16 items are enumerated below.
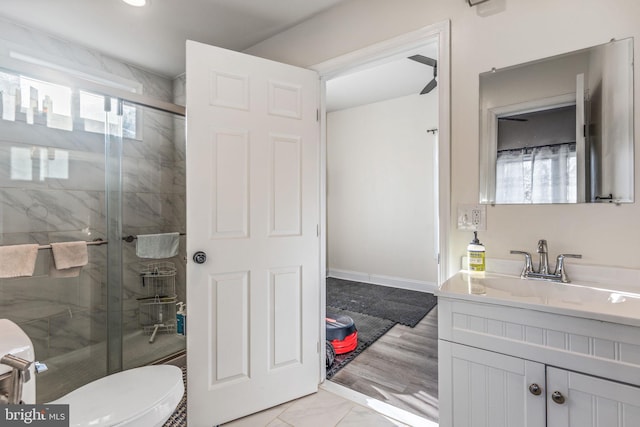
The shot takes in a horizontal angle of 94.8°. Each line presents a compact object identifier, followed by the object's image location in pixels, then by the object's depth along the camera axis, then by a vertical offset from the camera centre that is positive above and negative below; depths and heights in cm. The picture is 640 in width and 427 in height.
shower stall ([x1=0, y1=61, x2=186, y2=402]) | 192 -1
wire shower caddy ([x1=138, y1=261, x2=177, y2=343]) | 240 -73
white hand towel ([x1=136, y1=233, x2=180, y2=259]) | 234 -26
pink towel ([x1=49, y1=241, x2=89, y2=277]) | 181 -28
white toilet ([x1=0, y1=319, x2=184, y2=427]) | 88 -74
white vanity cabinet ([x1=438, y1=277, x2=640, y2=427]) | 87 -50
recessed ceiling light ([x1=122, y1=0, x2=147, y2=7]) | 182 +132
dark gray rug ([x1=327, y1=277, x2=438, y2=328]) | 315 -107
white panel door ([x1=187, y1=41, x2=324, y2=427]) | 158 -12
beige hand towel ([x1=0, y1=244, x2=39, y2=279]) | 161 -26
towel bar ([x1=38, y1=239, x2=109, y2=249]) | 210 -21
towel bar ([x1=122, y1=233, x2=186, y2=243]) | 223 -19
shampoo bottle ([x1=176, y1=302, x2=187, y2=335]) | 203 -75
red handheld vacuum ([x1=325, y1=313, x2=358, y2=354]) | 236 -100
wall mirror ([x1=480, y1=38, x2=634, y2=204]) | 119 +38
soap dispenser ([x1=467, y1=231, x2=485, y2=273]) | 138 -21
